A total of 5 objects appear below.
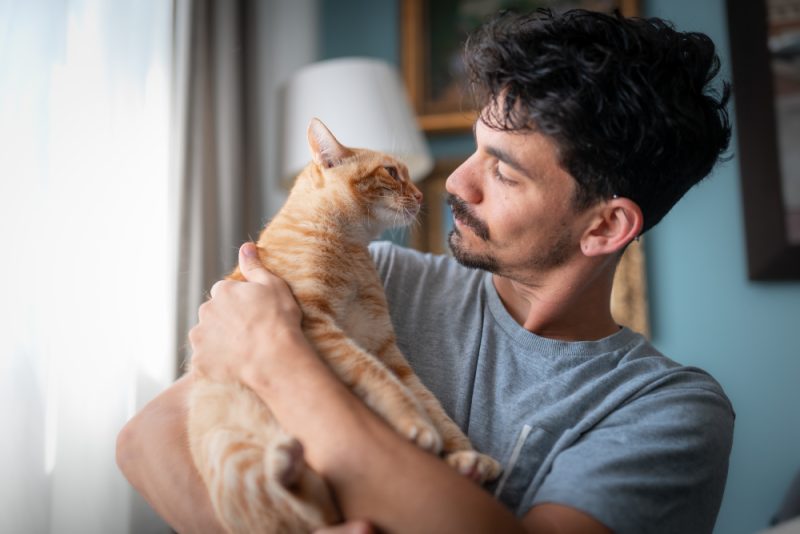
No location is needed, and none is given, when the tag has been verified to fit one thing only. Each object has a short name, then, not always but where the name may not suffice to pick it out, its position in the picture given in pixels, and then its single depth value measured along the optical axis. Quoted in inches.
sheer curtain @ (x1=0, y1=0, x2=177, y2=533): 47.1
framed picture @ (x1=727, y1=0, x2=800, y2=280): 79.7
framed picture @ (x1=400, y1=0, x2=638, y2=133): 90.2
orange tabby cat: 28.5
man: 30.0
